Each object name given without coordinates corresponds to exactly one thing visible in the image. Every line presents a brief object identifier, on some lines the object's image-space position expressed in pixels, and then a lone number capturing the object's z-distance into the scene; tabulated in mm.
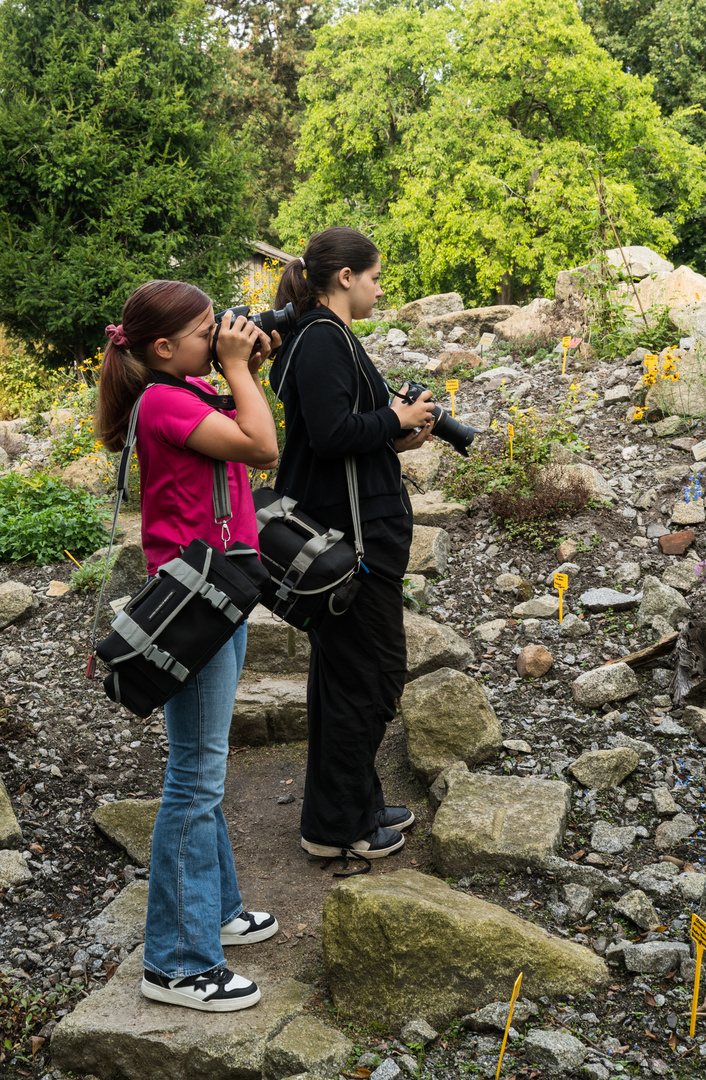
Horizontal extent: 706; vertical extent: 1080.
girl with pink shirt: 2137
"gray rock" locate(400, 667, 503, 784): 3566
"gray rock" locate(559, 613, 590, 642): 4395
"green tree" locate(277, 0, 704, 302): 16672
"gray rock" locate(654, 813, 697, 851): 2926
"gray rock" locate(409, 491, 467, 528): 5785
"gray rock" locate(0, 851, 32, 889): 3021
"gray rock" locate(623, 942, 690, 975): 2328
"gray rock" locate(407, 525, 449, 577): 5285
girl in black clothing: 2693
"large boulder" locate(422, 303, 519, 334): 10375
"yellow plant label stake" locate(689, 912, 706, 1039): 2104
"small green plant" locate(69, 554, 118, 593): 5289
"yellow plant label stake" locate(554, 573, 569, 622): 4211
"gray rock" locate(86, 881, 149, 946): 2775
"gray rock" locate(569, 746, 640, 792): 3283
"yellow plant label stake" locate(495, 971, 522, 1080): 2021
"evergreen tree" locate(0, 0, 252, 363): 9148
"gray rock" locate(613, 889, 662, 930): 2525
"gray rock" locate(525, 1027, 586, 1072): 2029
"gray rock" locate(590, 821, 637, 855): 2943
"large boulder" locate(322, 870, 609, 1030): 2256
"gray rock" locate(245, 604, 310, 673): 4711
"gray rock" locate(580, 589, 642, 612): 4500
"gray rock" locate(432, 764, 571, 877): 2857
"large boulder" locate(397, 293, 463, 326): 11234
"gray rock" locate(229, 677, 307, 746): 4230
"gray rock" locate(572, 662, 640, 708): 3783
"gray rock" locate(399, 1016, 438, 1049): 2188
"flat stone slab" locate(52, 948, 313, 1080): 2131
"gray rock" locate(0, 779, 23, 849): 3170
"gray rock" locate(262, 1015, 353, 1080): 2070
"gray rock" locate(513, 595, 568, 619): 4660
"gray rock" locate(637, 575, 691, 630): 4285
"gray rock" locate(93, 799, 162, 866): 3260
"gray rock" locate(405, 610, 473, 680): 4246
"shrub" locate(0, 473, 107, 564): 5715
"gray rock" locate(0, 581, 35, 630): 5035
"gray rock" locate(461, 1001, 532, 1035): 2188
